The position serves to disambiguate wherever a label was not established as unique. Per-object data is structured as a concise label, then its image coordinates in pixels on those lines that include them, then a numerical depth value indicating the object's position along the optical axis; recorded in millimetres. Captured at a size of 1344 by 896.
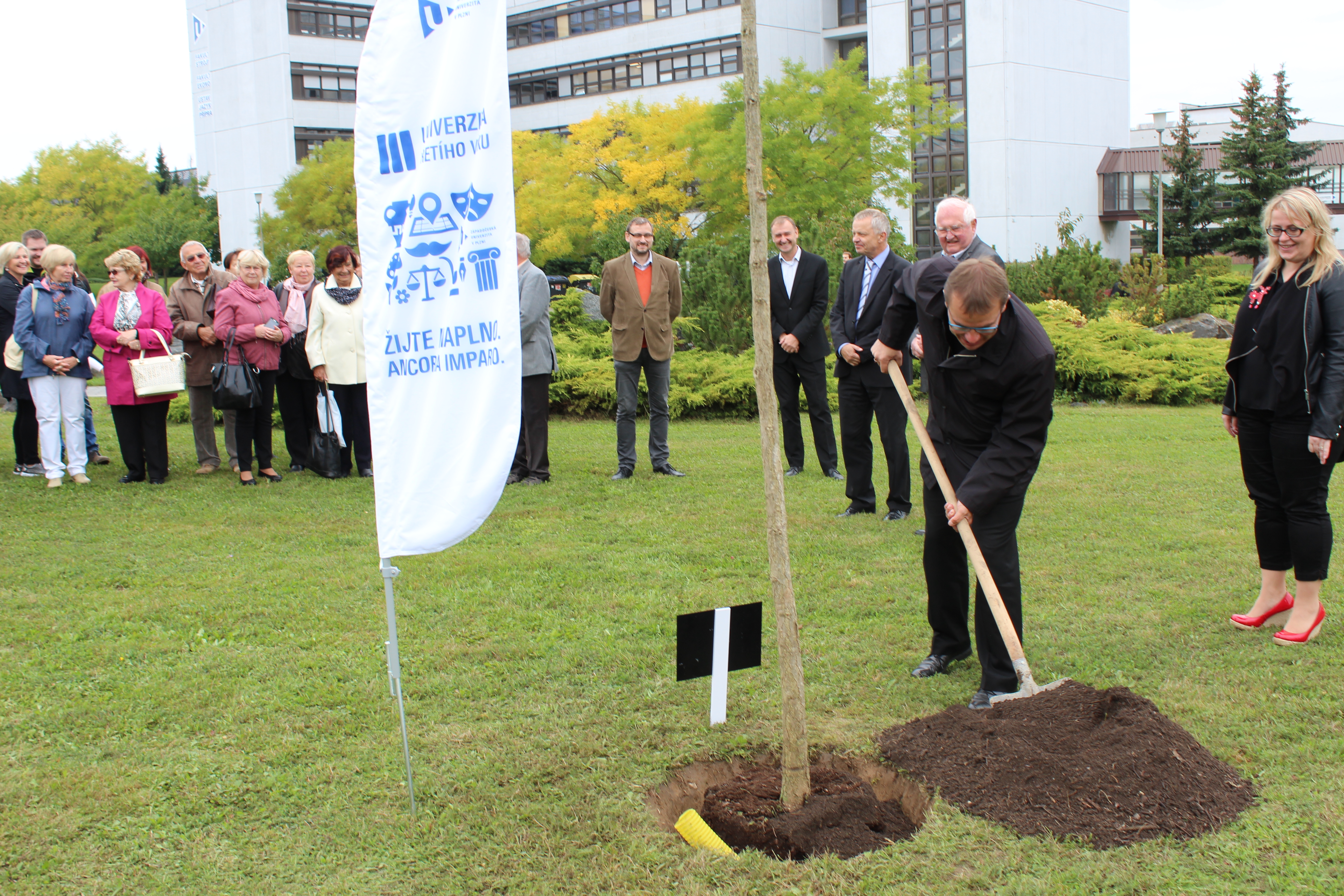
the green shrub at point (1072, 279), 27875
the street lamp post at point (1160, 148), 47781
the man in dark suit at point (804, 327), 9094
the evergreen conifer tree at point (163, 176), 84750
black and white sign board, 3920
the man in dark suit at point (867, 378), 7664
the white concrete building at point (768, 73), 52312
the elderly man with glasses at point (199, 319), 9648
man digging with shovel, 4000
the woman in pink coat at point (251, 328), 9266
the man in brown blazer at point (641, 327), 9391
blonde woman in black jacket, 4828
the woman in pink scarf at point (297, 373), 9719
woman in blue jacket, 9016
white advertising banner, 3412
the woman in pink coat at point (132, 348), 9070
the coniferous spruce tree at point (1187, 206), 51094
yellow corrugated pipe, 3377
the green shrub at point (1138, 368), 14438
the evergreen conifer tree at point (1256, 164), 48656
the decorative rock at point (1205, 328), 22547
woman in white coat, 9273
